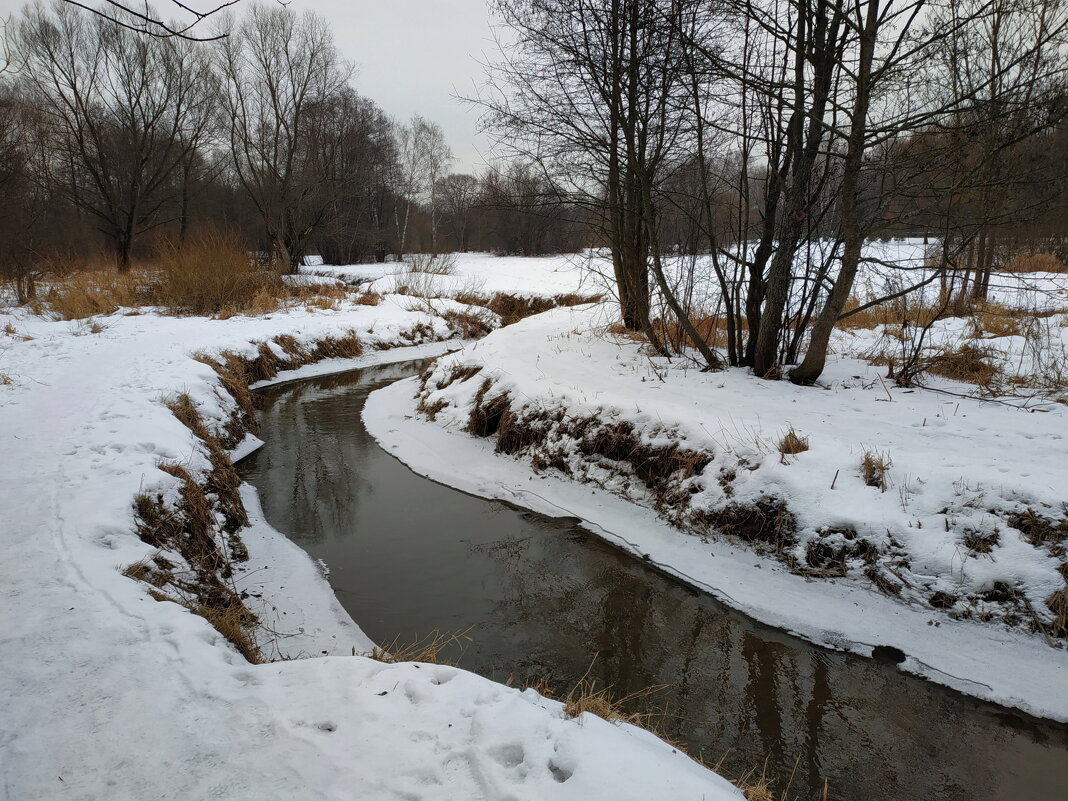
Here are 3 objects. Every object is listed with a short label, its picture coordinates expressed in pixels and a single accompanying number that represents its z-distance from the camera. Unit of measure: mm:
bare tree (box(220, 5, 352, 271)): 22156
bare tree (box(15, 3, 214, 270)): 18688
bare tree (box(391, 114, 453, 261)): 34844
